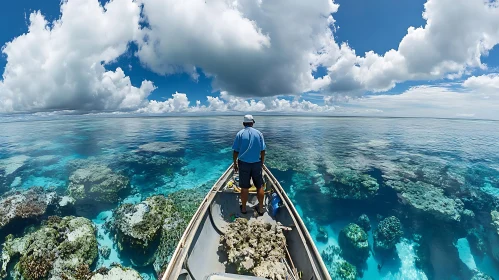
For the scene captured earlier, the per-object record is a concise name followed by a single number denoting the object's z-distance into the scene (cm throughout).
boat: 459
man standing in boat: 619
